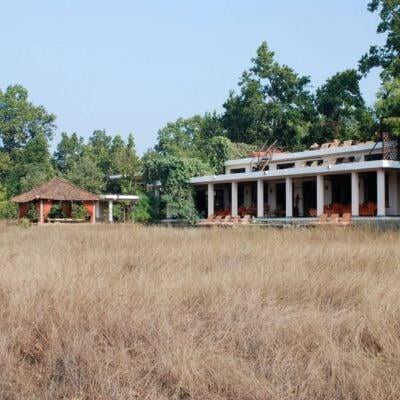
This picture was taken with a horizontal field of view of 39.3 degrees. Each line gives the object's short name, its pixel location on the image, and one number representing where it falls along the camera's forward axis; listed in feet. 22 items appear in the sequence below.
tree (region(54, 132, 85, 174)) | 191.26
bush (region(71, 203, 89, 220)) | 128.88
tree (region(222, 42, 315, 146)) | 140.56
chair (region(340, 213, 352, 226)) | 77.36
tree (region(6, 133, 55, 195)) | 154.40
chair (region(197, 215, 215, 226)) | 97.15
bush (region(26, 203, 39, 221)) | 125.90
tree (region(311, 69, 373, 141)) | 125.49
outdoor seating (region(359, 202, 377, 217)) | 80.53
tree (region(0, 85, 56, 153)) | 173.27
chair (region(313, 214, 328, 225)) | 79.66
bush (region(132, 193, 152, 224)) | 106.83
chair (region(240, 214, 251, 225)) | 90.60
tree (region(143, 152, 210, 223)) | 102.68
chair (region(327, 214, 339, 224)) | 78.25
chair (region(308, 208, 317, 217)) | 88.25
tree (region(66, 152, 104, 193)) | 147.64
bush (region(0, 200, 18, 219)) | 134.51
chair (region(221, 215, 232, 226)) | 95.12
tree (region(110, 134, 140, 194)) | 144.23
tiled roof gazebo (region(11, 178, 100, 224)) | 124.57
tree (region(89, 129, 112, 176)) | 174.70
